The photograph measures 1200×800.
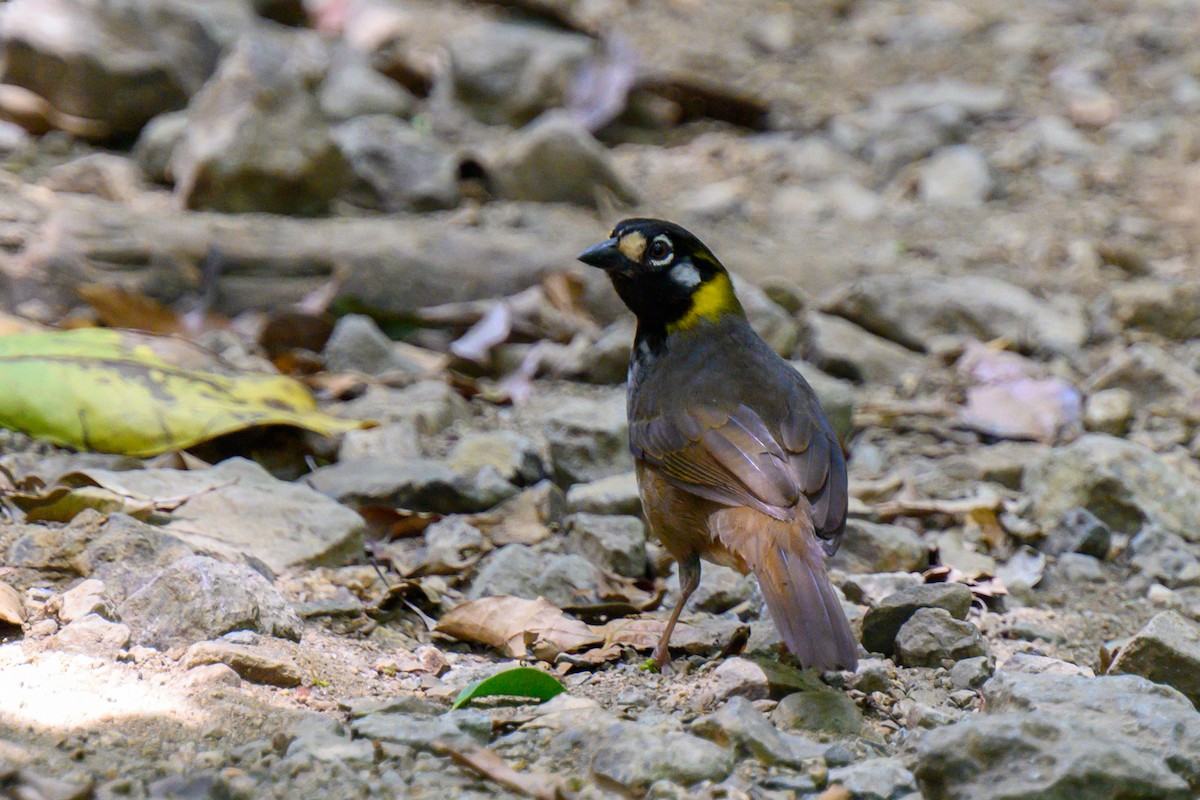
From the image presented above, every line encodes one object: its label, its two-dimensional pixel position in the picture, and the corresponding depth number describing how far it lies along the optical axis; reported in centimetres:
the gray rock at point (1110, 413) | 1069
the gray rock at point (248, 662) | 585
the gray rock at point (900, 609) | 681
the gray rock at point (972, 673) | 632
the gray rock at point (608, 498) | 882
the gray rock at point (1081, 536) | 878
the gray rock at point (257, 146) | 1291
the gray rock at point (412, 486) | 877
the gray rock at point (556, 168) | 1455
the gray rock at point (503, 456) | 958
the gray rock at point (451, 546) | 809
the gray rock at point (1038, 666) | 657
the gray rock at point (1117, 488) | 904
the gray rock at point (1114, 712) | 478
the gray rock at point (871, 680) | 622
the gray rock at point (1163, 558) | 848
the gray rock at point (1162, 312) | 1284
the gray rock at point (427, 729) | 507
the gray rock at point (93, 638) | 591
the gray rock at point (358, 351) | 1136
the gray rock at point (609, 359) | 1135
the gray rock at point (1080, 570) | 853
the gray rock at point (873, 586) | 767
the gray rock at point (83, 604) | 625
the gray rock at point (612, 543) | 823
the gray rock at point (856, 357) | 1184
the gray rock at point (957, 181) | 1633
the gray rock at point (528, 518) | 866
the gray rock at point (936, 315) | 1255
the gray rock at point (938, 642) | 654
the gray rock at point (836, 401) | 1008
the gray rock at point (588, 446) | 952
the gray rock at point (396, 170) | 1434
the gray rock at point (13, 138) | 1370
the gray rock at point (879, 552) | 834
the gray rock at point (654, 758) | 486
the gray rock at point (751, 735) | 515
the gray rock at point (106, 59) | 1405
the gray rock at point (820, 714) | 570
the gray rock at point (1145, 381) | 1116
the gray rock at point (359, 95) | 1605
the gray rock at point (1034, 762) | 453
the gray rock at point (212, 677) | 562
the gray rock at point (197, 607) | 612
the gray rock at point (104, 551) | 671
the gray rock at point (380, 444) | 952
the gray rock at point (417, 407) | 1024
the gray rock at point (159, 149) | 1381
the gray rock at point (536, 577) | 767
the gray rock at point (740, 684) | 606
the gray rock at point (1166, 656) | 611
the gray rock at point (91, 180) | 1286
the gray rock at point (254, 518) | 757
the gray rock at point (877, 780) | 490
